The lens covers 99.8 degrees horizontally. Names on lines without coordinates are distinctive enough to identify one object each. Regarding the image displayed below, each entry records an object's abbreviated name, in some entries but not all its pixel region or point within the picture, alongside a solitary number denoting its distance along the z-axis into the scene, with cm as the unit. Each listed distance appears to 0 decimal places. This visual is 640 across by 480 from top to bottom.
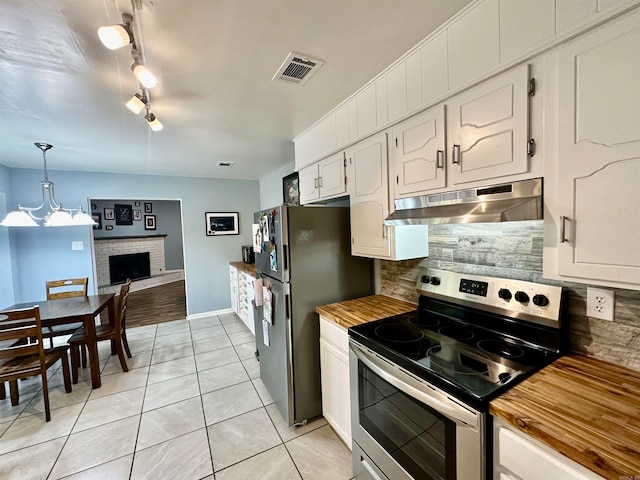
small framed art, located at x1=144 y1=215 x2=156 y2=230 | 768
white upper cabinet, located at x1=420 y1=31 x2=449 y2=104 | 131
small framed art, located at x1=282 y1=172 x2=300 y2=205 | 343
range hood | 104
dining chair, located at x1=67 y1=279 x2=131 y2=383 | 271
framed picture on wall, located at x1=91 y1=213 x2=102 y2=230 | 670
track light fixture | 102
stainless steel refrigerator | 196
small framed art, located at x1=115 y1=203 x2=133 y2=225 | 707
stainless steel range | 99
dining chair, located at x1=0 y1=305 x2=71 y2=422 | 207
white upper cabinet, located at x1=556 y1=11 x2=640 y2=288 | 83
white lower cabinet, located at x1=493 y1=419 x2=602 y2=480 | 75
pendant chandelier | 258
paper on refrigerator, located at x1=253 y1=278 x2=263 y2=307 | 236
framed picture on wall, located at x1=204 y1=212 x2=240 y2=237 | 486
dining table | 247
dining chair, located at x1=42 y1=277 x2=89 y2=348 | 283
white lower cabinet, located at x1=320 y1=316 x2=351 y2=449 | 174
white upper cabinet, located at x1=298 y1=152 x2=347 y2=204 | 216
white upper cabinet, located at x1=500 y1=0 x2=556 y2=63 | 97
